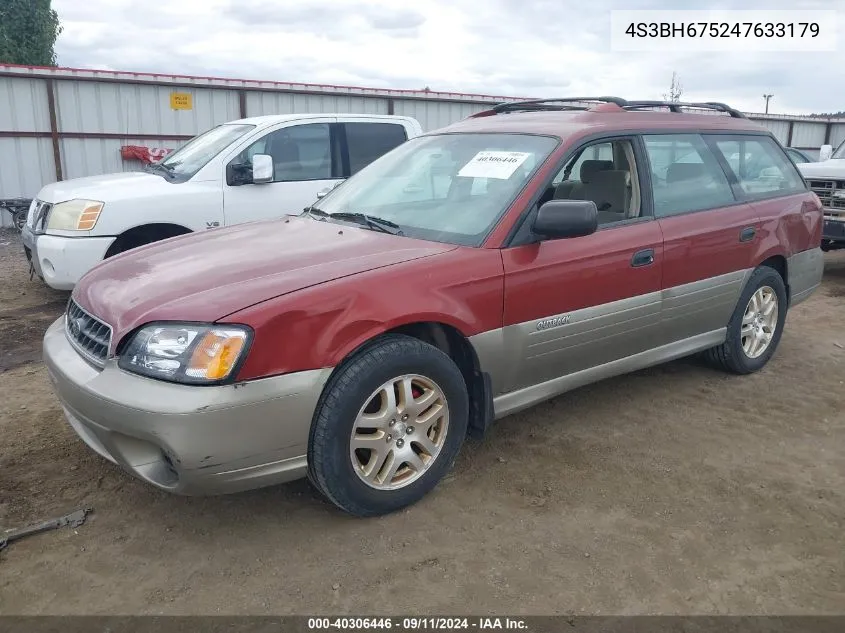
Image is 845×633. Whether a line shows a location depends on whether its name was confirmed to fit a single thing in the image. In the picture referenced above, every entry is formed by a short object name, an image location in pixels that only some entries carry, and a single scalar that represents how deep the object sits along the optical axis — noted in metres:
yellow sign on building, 12.74
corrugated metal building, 11.53
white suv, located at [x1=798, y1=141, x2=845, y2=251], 8.20
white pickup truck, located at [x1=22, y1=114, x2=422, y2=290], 5.93
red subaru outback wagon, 2.63
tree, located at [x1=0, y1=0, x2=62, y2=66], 21.50
